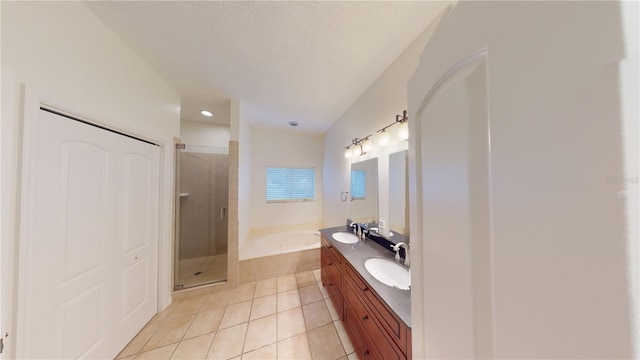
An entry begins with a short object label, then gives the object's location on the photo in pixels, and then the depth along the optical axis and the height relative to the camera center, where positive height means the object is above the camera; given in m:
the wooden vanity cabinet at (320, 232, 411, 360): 0.94 -0.89
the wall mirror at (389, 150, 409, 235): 1.50 -0.09
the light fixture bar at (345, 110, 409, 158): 1.45 +0.46
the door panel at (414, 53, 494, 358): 0.32 -0.07
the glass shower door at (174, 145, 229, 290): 2.59 -0.46
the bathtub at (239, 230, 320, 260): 2.62 -1.02
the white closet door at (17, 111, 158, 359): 0.96 -0.38
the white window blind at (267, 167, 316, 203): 3.51 -0.02
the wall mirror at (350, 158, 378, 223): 1.93 -0.09
